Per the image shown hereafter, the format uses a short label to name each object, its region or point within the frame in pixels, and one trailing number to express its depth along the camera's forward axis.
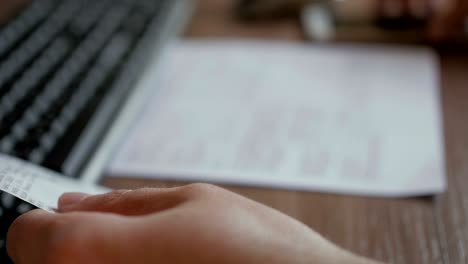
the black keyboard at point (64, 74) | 0.88
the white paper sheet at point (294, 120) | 0.91
